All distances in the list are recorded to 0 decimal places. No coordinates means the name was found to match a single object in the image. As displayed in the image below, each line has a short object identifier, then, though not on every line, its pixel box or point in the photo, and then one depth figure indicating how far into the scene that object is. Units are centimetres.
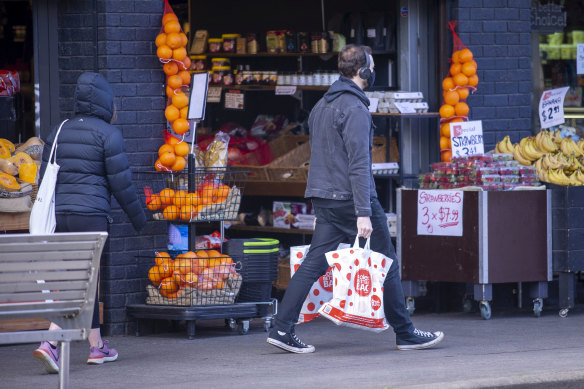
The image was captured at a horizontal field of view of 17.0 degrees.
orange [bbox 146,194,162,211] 1508
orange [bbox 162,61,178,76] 1544
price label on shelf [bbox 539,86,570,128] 1793
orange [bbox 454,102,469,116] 1695
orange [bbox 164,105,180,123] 1541
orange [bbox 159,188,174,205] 1497
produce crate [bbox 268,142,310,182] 1905
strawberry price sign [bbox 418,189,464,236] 1614
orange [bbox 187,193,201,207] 1484
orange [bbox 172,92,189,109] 1541
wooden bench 994
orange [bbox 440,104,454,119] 1695
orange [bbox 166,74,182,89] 1543
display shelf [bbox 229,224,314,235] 1936
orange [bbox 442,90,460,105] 1697
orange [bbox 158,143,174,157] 1535
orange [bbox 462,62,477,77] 1684
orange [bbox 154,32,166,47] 1527
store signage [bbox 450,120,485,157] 1693
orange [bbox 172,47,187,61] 1533
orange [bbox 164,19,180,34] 1526
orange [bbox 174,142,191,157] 1537
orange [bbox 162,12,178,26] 1535
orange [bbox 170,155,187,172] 1539
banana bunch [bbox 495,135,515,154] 1717
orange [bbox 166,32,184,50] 1522
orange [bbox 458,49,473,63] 1680
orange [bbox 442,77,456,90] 1703
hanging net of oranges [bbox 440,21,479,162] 1690
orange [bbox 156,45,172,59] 1527
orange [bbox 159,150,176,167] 1530
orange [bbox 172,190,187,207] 1487
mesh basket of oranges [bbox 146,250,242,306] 1497
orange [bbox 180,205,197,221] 1483
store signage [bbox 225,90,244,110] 2042
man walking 1300
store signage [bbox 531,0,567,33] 1828
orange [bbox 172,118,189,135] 1539
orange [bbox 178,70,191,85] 1557
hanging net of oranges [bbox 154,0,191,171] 1529
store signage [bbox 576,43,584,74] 1882
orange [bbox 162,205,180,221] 1492
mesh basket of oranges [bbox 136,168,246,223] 1490
